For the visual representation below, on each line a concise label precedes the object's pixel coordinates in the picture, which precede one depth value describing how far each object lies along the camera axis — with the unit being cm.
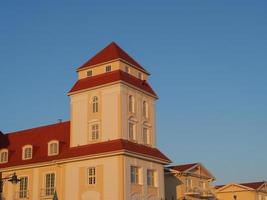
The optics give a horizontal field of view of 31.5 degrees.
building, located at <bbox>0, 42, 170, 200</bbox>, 4741
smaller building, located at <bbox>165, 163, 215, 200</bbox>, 6384
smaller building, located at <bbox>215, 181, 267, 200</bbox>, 8350
